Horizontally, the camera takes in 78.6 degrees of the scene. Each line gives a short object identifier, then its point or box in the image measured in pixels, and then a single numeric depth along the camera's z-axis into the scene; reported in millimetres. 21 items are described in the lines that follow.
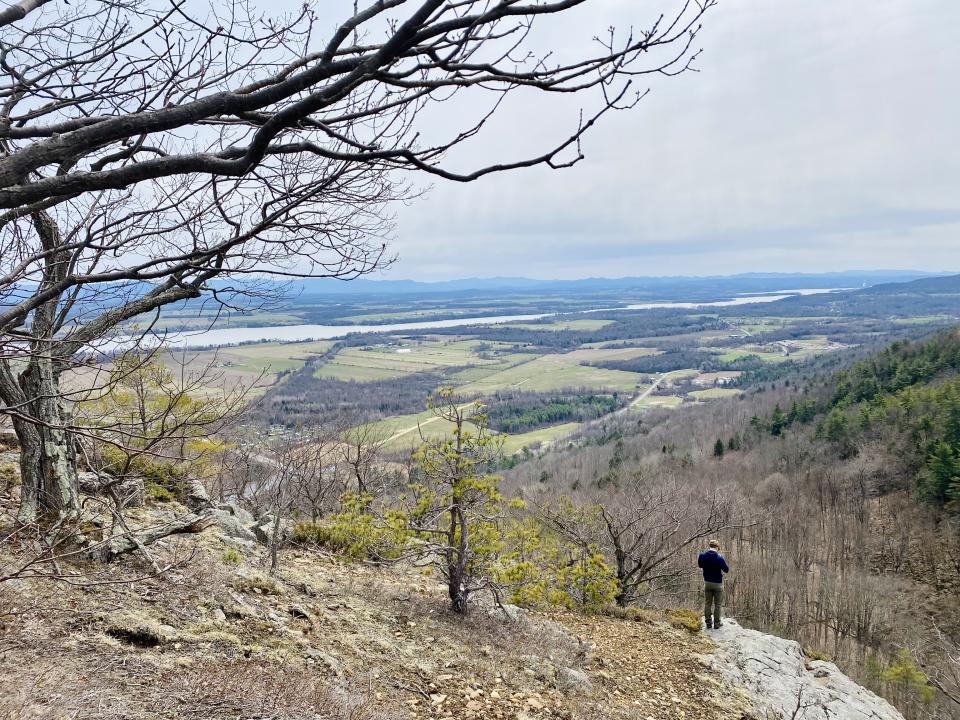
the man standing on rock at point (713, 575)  11273
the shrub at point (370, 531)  8938
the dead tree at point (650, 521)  15422
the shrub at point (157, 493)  11328
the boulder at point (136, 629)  5676
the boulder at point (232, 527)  10672
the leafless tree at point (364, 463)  18922
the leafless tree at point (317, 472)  16114
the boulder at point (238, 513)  12148
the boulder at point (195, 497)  12317
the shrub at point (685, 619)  11853
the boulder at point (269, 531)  11373
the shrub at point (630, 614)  12484
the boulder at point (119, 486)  8914
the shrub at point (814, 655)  12070
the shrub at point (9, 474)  8945
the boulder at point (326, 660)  6430
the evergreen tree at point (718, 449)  59750
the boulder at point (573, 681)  7941
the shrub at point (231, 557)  8703
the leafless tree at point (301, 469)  13705
